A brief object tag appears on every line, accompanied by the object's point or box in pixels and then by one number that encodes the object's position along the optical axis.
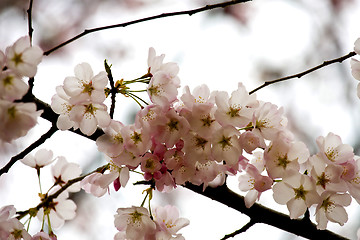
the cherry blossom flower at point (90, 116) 1.80
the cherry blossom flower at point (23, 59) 1.75
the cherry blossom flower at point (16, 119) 1.74
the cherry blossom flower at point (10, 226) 1.82
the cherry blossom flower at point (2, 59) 1.75
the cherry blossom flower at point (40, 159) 1.92
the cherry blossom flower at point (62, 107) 1.81
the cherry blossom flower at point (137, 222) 1.84
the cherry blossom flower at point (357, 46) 1.83
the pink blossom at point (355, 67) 1.86
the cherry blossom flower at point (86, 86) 1.81
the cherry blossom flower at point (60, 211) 1.89
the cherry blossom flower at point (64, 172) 1.91
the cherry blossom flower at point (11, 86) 1.74
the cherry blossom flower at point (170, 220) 1.87
